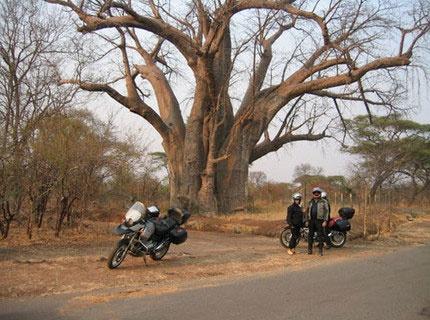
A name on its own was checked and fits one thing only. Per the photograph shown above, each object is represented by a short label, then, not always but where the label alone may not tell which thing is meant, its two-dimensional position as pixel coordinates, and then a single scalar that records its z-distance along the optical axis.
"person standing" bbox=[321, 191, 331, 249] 13.35
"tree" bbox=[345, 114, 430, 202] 40.56
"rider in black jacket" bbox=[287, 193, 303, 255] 12.80
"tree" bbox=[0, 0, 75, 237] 12.41
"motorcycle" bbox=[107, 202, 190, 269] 9.83
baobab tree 18.94
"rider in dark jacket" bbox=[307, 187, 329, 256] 12.78
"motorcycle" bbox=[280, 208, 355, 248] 13.80
